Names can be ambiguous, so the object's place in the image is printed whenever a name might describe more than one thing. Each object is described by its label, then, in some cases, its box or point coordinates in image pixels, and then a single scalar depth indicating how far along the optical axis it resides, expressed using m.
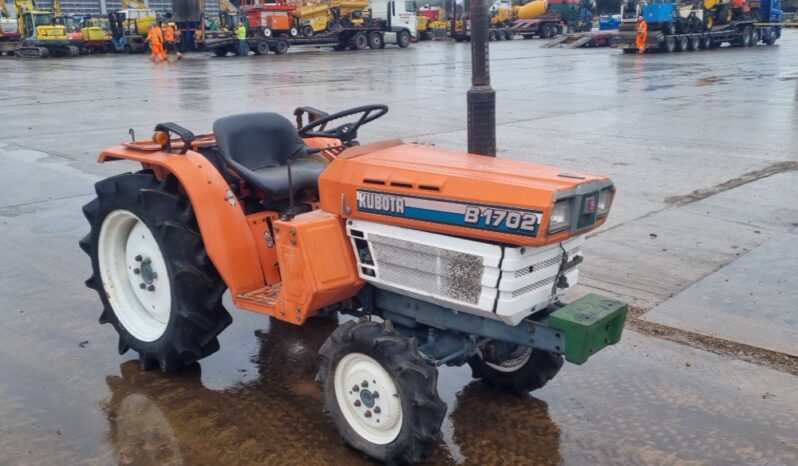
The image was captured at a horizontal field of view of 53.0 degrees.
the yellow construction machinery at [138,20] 39.78
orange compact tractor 3.04
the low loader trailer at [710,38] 32.06
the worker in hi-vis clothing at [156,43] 32.38
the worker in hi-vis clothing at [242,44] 35.75
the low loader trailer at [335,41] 36.16
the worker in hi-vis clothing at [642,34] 31.42
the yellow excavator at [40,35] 37.25
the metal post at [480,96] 5.93
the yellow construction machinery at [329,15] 38.72
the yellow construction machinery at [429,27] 50.12
